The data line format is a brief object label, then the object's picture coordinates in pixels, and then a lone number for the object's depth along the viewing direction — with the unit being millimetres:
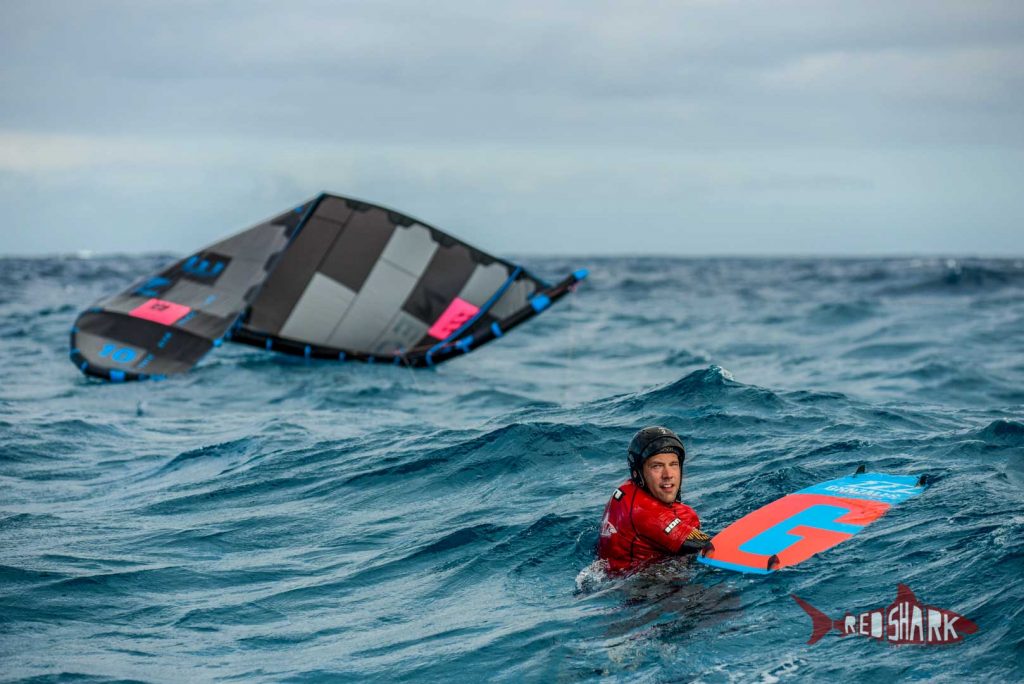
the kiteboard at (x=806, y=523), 16016
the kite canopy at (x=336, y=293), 43687
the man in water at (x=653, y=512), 16000
